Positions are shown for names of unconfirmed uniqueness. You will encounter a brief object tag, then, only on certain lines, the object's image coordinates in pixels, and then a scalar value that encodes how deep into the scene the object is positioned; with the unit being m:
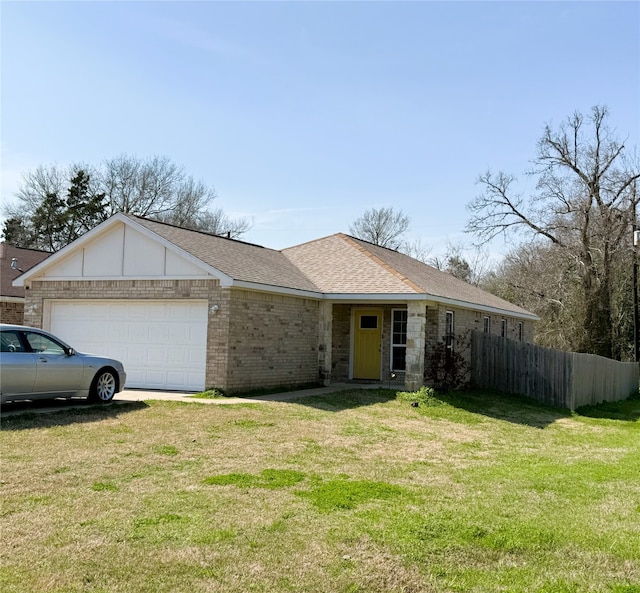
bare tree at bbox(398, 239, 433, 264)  54.15
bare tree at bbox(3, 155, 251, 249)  43.19
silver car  11.53
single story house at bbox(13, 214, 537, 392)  16.19
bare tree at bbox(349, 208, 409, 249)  53.41
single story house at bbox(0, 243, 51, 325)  22.44
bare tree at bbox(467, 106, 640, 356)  33.81
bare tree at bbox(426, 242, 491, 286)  55.66
